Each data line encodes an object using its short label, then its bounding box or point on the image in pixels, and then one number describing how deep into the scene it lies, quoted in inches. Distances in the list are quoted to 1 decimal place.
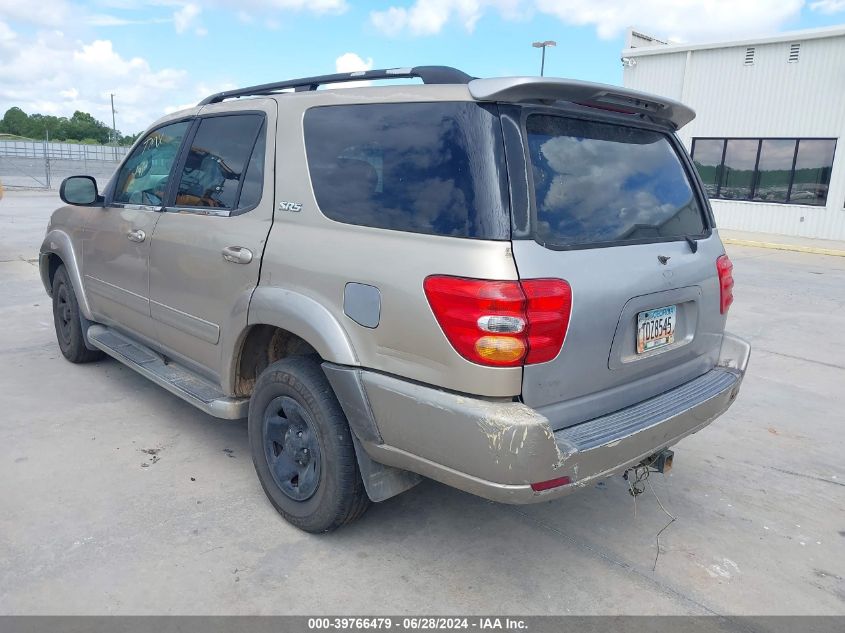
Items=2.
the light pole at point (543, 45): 1156.5
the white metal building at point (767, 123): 688.4
